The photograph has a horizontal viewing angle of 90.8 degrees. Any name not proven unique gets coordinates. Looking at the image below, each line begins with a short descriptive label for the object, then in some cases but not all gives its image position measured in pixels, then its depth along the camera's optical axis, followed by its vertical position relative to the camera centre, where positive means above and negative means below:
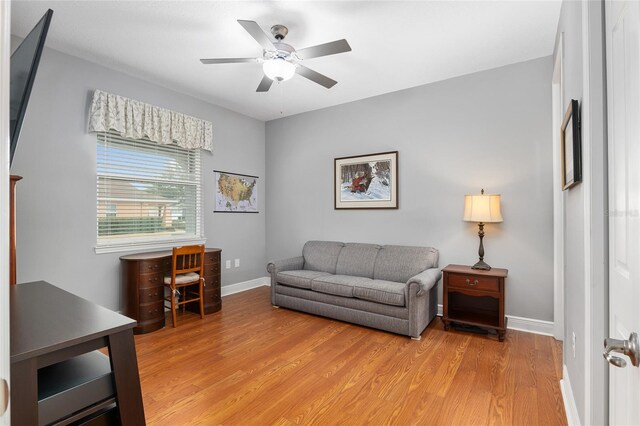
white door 0.84 +0.05
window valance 3.25 +1.07
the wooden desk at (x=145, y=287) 3.21 -0.75
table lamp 3.10 +0.02
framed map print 4.55 +0.32
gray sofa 3.09 -0.79
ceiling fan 2.31 +1.24
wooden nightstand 2.98 -0.94
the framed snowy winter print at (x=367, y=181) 4.06 +0.42
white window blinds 3.41 +0.24
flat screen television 1.04 +0.50
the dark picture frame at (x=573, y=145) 1.55 +0.34
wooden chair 3.35 -0.67
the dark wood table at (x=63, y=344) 0.93 -0.42
